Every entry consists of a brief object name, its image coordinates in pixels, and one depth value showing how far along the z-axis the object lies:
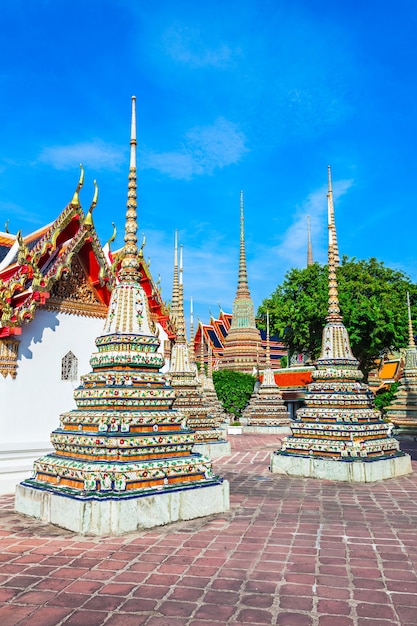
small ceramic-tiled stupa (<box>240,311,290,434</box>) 24.12
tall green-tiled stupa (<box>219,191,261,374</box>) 41.25
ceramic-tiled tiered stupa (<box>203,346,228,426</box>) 22.68
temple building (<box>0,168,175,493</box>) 10.33
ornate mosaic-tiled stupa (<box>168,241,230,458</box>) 14.66
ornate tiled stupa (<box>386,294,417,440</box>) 20.89
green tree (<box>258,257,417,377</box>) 26.00
